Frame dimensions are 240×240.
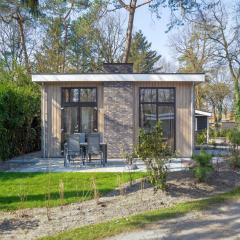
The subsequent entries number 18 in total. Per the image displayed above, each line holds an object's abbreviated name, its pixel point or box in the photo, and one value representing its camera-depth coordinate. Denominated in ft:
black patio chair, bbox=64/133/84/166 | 27.65
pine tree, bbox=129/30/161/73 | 83.90
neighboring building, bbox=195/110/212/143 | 62.53
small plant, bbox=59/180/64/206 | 15.67
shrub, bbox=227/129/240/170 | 23.02
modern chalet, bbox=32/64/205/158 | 32.51
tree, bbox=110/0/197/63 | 38.50
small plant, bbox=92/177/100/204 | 15.72
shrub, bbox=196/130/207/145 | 48.61
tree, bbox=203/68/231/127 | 89.52
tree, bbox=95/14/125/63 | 70.32
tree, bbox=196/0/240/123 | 66.58
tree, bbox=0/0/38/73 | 49.33
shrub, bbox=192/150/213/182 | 18.48
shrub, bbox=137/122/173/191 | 17.05
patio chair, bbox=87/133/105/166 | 27.68
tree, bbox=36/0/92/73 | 60.68
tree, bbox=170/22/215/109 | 75.93
